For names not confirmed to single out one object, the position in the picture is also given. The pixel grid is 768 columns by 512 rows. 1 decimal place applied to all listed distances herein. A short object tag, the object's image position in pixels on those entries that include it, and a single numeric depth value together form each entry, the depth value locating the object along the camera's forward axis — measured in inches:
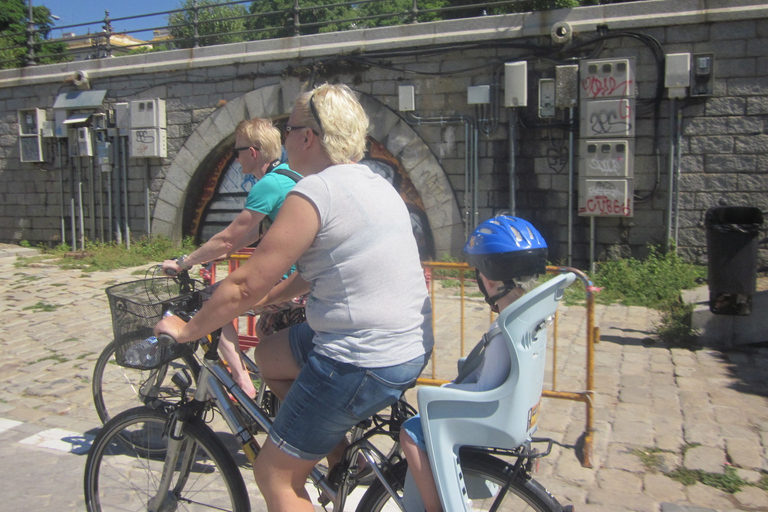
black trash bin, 226.8
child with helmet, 78.5
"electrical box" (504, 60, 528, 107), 333.4
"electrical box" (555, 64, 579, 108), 326.3
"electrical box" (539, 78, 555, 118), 332.1
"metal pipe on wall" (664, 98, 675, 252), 319.6
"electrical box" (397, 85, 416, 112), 367.9
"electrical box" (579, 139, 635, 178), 320.2
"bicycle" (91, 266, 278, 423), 115.5
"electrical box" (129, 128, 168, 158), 449.7
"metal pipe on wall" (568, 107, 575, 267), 333.4
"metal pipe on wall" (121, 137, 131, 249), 472.7
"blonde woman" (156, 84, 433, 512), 81.7
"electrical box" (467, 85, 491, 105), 346.6
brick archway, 370.0
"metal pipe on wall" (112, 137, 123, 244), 474.3
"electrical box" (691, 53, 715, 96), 311.7
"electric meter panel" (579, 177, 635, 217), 322.0
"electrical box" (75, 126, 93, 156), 473.7
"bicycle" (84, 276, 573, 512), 79.8
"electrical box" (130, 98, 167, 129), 448.1
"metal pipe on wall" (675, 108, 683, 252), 319.9
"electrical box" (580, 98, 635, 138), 320.2
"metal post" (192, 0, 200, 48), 433.9
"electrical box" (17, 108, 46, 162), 497.4
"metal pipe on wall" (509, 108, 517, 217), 344.2
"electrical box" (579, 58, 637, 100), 319.6
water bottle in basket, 105.5
